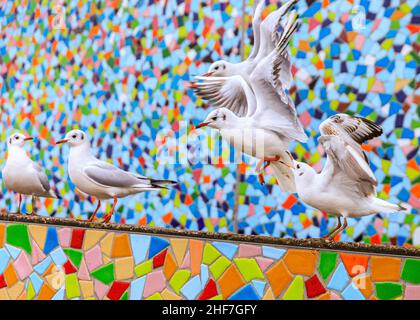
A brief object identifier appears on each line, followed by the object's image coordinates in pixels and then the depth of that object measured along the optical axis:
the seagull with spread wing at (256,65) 1.93
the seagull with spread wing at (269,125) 1.91
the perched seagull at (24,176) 2.33
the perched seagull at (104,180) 2.13
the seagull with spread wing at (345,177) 1.75
